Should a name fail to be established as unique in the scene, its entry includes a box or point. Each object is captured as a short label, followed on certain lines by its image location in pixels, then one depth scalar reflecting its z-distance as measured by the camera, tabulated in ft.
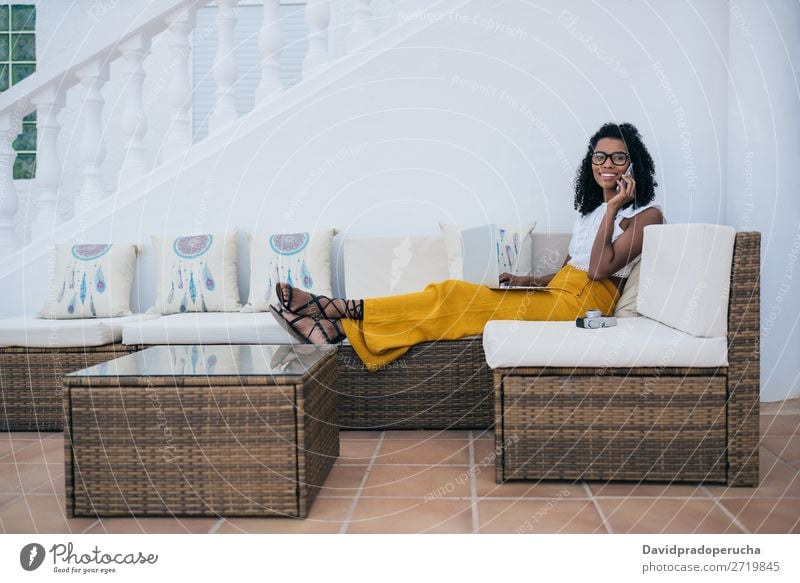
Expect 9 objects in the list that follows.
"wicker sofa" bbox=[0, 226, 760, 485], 6.13
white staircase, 11.37
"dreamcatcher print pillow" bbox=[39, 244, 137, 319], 10.39
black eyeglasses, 9.29
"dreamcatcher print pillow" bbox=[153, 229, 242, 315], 10.48
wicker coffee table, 5.64
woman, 8.14
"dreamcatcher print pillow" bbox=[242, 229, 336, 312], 10.40
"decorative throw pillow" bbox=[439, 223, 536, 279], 10.05
